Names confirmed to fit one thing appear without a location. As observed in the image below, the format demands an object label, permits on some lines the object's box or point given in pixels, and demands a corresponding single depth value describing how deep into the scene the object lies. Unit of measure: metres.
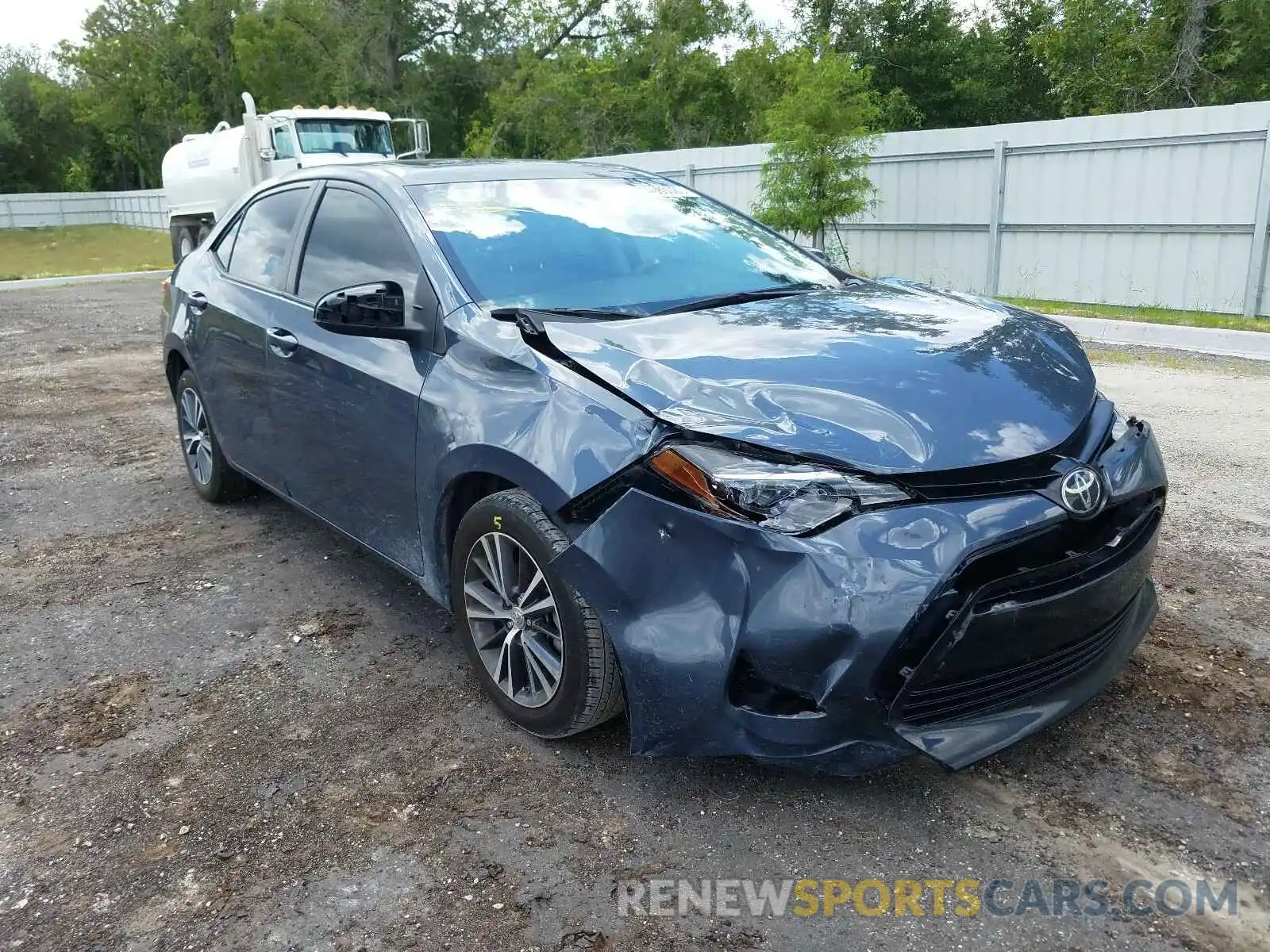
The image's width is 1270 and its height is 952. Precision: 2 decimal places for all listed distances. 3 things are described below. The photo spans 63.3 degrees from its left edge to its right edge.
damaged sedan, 2.38
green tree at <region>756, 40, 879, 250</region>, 13.81
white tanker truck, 16.98
